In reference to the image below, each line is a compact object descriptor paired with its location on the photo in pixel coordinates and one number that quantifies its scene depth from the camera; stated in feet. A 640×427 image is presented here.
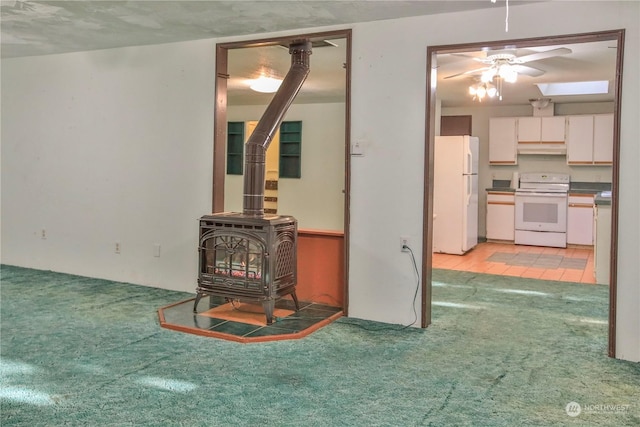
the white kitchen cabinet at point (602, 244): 17.26
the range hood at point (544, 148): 26.91
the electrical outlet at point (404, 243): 12.52
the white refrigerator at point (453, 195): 23.76
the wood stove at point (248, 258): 12.19
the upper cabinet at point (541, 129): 26.71
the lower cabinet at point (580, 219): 25.73
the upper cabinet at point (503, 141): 27.78
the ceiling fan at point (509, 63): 14.97
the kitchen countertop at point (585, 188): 26.40
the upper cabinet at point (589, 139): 25.89
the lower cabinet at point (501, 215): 27.45
